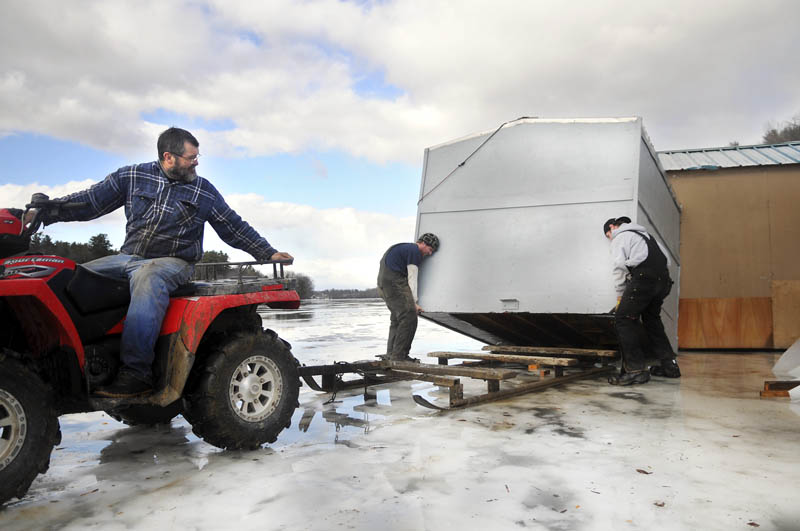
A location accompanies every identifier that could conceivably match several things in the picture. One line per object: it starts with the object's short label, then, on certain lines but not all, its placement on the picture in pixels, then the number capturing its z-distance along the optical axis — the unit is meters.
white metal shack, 6.27
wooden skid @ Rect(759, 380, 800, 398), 5.37
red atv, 2.65
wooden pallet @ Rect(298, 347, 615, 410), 5.07
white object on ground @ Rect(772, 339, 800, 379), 6.36
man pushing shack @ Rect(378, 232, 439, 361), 6.72
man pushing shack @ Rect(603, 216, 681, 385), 5.88
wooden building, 10.35
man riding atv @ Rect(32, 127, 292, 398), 3.15
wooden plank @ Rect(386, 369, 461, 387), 5.08
